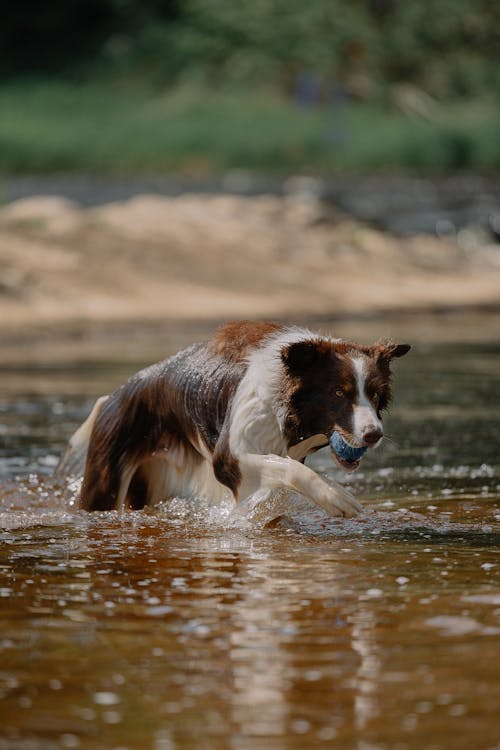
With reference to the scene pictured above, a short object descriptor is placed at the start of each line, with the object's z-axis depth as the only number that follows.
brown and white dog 14.34
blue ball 14.29
